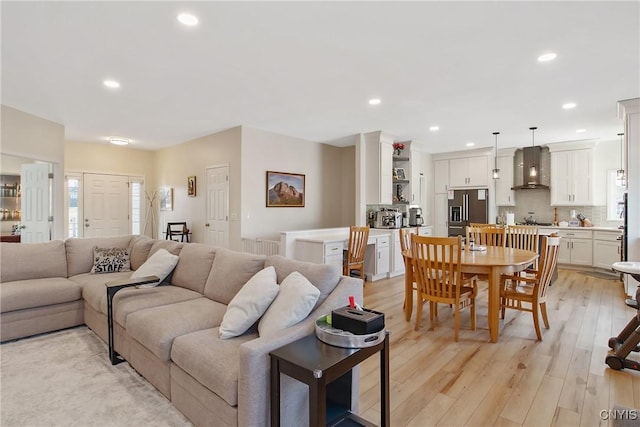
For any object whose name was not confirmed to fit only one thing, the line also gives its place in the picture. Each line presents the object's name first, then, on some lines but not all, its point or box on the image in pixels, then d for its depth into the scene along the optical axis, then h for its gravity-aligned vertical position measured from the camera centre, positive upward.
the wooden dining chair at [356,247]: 5.00 -0.52
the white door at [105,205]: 7.39 +0.19
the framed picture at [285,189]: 6.12 +0.45
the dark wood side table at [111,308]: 2.67 -0.78
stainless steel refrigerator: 7.55 +0.11
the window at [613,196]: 6.65 +0.34
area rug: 1.98 -1.22
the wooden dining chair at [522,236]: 4.71 -0.35
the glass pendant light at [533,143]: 5.79 +1.46
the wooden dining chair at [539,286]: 3.18 -0.73
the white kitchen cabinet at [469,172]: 7.62 +0.97
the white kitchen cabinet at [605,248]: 6.09 -0.67
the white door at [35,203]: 5.29 +0.17
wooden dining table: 3.13 -0.53
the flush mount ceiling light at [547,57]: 3.03 +1.45
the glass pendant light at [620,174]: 5.95 +0.71
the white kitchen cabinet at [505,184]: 7.63 +0.68
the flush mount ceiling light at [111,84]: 3.76 +1.50
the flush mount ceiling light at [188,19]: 2.46 +1.47
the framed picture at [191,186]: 6.91 +0.57
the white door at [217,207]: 6.09 +0.11
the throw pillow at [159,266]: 3.16 -0.52
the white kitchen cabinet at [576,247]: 6.54 -0.70
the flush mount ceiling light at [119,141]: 6.65 +1.46
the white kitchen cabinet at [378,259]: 5.67 -0.80
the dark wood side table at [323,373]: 1.32 -0.69
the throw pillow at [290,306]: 1.85 -0.54
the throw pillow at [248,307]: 2.00 -0.58
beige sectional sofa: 1.64 -0.75
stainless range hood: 7.12 +1.01
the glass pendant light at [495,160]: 7.57 +1.23
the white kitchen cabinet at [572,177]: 6.77 +0.74
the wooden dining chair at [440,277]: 3.13 -0.64
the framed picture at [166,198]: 7.68 +0.35
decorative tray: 1.54 -0.59
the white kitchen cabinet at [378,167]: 6.10 +0.85
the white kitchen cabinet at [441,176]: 8.25 +0.94
